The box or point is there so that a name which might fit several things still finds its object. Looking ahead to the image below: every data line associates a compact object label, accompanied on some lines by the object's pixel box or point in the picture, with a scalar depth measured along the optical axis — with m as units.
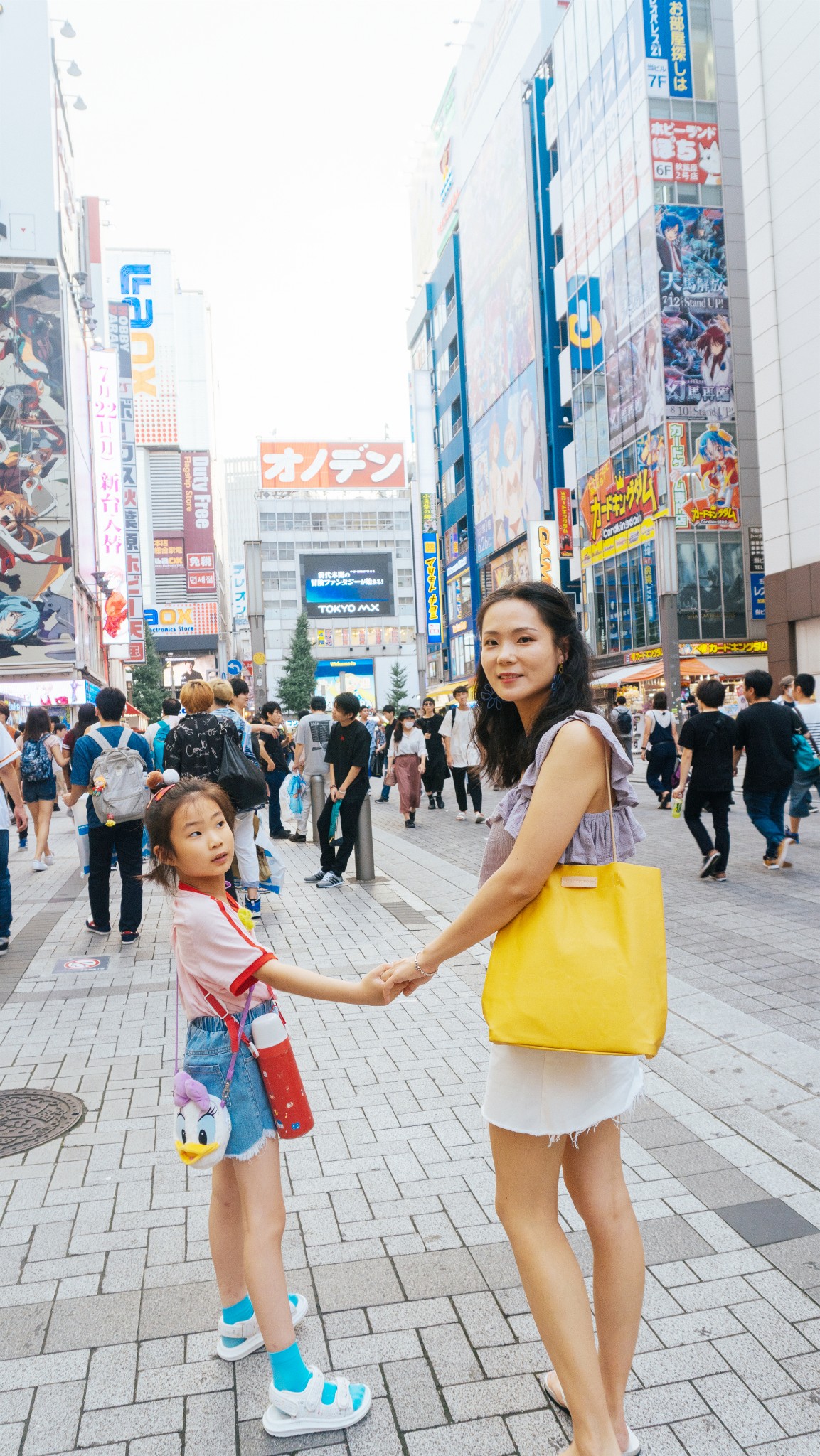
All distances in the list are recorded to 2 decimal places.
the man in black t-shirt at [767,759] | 8.88
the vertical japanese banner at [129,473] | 56.16
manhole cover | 3.91
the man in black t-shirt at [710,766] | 8.99
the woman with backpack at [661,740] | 14.66
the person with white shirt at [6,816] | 7.16
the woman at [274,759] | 12.95
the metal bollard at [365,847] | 9.87
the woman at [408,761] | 14.91
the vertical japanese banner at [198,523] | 129.25
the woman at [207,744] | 6.94
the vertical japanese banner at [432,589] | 67.62
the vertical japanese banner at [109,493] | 49.22
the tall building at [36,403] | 40.78
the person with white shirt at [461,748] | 14.85
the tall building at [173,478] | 127.88
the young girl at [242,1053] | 2.23
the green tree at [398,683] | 98.25
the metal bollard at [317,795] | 12.55
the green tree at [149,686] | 86.25
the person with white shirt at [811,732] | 10.19
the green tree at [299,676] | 83.38
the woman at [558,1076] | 1.91
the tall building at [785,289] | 27.09
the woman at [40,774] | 12.06
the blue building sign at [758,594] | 36.56
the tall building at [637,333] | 35.59
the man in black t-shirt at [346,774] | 9.34
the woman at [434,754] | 16.89
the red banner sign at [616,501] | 36.78
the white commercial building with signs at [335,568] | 102.31
